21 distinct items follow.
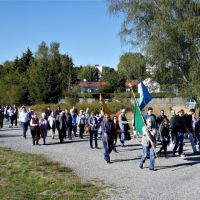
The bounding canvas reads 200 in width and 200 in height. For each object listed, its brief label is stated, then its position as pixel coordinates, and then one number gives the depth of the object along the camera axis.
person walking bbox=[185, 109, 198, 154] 14.81
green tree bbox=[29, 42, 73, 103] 45.52
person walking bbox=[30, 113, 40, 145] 17.33
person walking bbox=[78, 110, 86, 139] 20.06
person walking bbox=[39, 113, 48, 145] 17.67
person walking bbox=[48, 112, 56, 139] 19.64
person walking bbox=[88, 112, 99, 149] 16.05
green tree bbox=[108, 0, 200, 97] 22.21
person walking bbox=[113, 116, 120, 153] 16.14
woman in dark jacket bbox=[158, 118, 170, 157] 14.14
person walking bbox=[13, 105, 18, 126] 26.43
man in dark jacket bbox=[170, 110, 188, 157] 14.00
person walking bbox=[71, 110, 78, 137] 20.79
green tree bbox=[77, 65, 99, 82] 111.90
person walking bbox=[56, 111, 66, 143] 18.31
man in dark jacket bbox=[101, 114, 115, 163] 13.11
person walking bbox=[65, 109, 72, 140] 19.32
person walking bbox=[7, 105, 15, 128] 26.21
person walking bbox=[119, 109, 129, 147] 16.76
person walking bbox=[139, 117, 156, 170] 11.86
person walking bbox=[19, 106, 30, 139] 19.79
